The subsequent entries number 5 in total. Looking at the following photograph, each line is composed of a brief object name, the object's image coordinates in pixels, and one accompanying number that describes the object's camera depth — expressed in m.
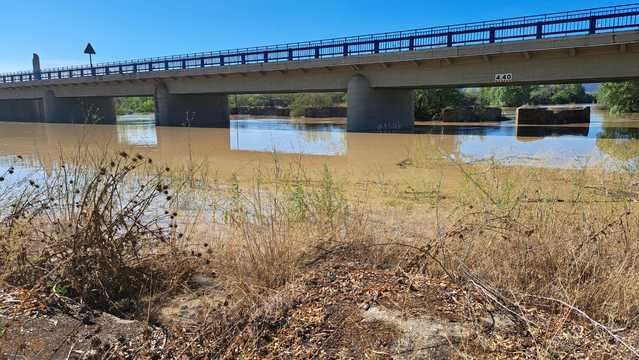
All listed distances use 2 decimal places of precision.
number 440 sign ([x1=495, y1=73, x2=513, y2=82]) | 24.17
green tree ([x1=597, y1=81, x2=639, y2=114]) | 40.72
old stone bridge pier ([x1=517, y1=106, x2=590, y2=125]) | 33.91
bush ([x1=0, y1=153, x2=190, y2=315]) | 3.35
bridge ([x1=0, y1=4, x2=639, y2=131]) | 21.53
